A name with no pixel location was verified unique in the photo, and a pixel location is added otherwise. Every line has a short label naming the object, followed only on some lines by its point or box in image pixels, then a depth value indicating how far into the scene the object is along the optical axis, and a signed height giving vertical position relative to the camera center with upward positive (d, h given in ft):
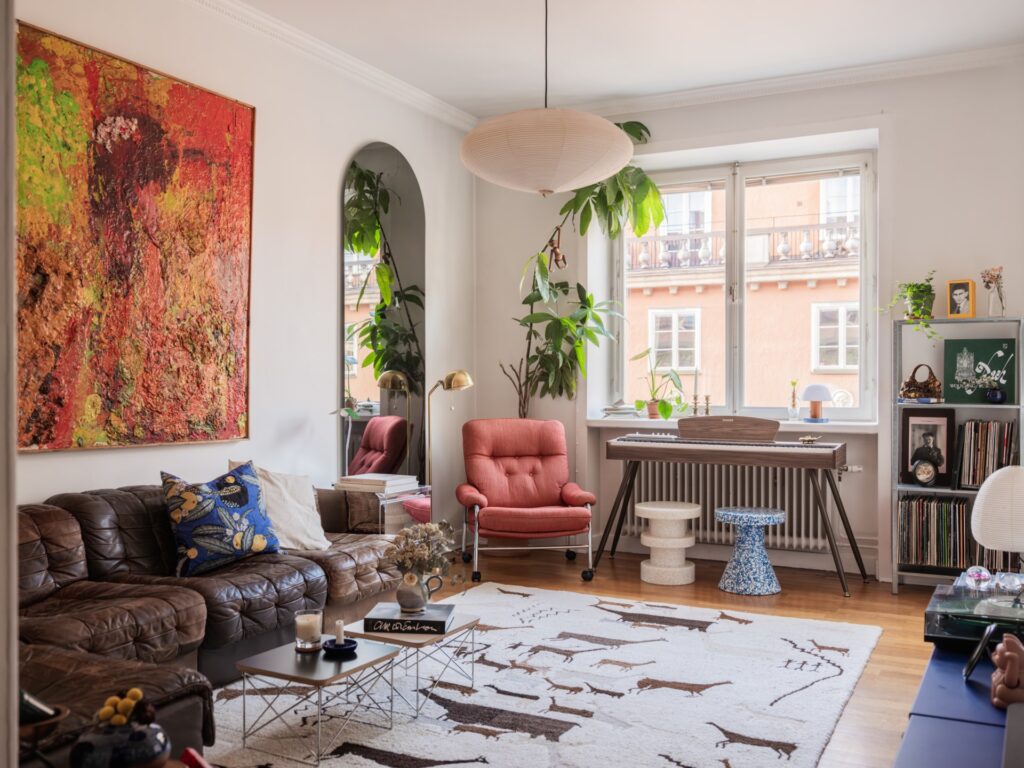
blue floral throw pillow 12.10 -1.82
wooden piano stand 17.07 -1.23
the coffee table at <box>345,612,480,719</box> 10.26 -3.67
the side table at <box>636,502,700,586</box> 17.83 -3.05
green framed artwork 16.37 +0.37
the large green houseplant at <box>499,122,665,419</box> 19.76 +1.97
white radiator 19.19 -2.27
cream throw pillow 13.67 -1.87
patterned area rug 9.42 -3.72
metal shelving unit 16.61 -0.98
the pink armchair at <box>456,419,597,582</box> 17.84 -2.03
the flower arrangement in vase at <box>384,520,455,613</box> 10.89 -2.05
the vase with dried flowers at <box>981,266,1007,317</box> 16.33 +1.88
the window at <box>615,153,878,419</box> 19.58 +2.31
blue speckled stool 16.94 -3.18
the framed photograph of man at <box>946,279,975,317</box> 16.51 +1.65
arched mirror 17.61 +1.62
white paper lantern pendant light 12.78 +3.40
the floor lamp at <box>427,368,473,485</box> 18.42 +0.12
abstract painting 11.68 +1.87
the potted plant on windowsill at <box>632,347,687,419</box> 20.34 -0.13
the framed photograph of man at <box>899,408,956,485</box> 16.69 -0.92
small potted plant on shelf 16.69 +1.58
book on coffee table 10.39 -2.68
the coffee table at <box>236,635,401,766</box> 9.16 -3.52
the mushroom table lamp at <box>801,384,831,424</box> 18.89 -0.19
